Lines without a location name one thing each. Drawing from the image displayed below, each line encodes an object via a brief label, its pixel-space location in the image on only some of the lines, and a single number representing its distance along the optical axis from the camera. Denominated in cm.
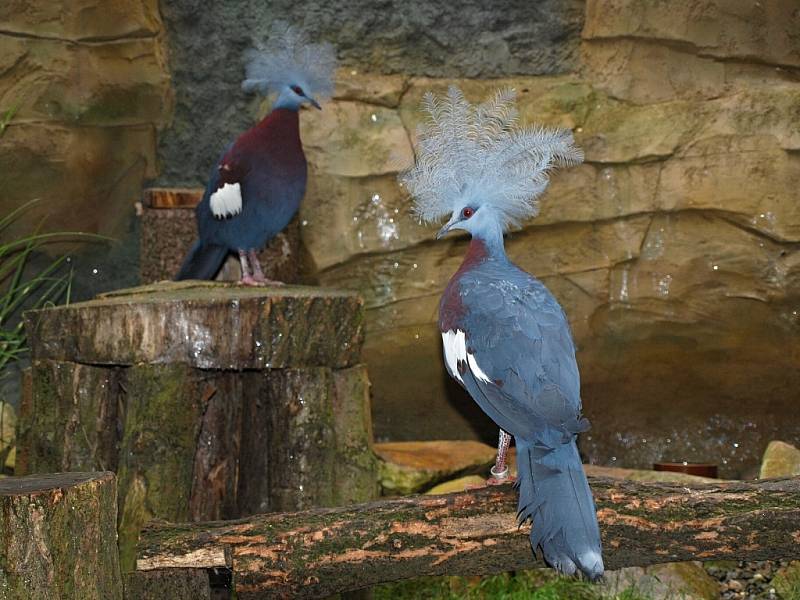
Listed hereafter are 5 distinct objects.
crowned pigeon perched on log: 464
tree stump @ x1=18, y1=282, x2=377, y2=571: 676
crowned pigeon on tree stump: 851
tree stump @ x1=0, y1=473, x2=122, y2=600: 445
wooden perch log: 487
